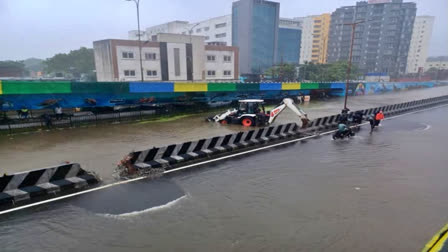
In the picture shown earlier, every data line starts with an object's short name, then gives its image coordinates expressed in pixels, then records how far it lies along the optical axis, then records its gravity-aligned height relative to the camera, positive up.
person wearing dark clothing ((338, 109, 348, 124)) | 20.22 -3.66
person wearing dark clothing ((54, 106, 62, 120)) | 19.70 -3.21
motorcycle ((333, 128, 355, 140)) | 16.56 -4.08
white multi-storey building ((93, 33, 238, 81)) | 49.47 +2.34
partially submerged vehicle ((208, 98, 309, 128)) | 20.59 -3.55
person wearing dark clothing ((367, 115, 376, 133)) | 18.93 -3.73
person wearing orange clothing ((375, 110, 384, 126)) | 19.34 -3.35
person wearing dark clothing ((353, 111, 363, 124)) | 21.12 -3.73
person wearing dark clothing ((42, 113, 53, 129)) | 18.86 -3.70
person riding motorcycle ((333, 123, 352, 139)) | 16.53 -3.88
